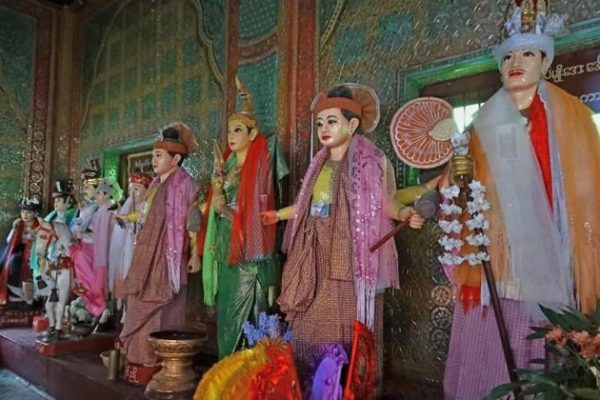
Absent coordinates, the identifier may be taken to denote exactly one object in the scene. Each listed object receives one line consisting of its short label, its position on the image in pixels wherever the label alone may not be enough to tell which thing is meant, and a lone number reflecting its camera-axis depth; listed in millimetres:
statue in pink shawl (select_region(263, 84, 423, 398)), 2266
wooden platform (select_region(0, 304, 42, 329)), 4699
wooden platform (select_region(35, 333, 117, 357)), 3645
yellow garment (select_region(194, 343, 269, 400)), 2000
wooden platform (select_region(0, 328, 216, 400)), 2931
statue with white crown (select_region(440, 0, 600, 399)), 1771
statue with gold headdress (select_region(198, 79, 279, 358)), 2701
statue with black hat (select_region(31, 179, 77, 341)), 3775
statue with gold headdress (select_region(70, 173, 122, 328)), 3875
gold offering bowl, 2633
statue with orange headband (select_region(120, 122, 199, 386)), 2986
